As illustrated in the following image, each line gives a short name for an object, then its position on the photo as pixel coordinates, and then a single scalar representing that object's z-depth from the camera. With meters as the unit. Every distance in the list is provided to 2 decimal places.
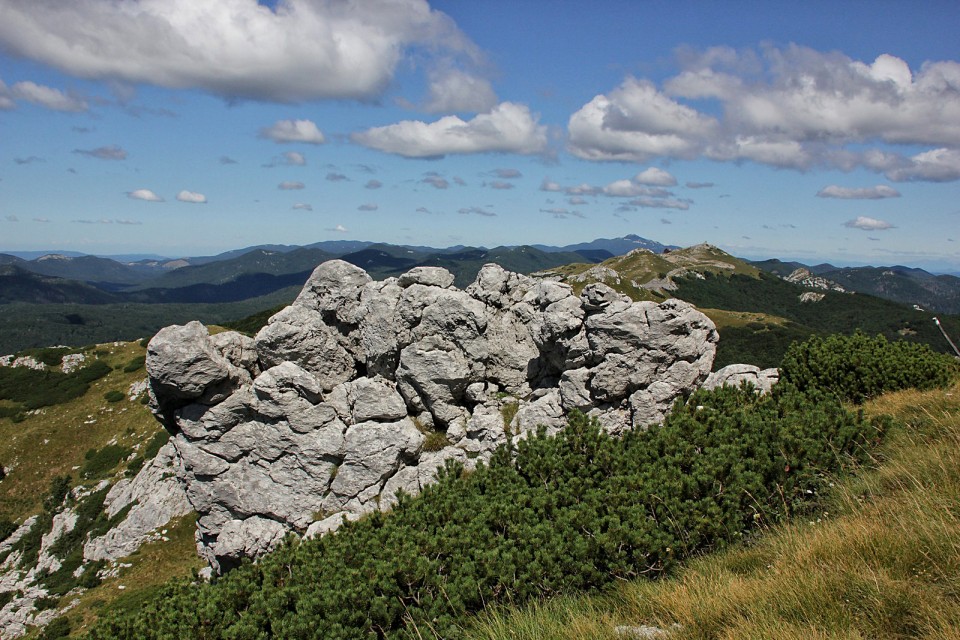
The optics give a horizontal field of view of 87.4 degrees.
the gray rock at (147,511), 35.28
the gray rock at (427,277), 30.77
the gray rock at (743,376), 21.80
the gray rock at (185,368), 24.80
